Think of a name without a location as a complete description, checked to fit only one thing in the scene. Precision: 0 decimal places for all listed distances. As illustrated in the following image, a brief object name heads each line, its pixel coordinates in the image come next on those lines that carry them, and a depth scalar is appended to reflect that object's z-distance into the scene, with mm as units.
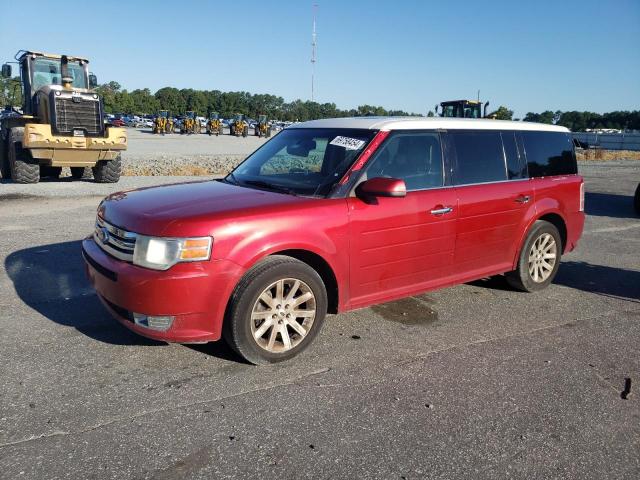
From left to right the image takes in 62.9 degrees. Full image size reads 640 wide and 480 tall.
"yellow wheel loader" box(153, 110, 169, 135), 51338
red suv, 3418
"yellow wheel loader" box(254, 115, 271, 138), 55375
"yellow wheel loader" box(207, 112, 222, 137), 55094
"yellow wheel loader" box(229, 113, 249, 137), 54531
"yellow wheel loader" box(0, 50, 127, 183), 12445
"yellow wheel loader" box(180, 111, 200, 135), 53250
